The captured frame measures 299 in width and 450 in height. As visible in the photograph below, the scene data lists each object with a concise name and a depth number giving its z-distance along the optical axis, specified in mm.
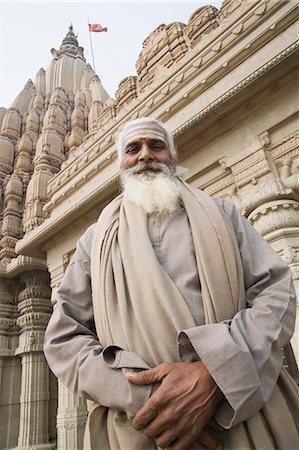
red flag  12898
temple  1854
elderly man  593
